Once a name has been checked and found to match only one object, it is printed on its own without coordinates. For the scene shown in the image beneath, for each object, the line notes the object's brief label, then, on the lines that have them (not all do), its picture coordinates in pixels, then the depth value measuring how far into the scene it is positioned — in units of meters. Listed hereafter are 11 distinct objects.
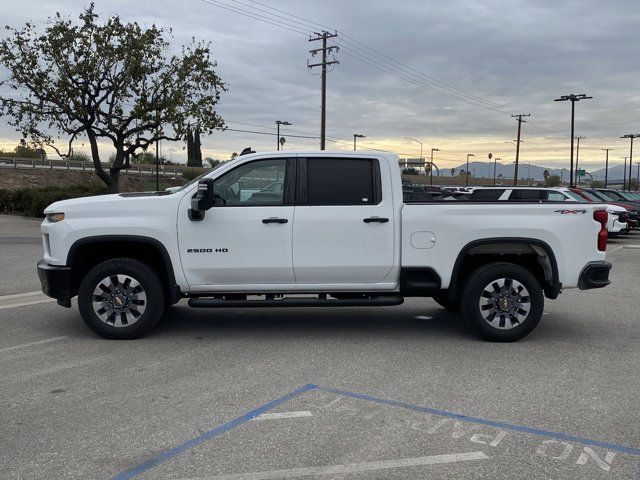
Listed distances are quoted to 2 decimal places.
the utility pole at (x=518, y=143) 64.19
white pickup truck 6.19
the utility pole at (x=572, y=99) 53.72
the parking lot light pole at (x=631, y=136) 81.00
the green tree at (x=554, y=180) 141.59
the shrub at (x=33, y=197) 26.30
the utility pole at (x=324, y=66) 36.66
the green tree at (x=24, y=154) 78.69
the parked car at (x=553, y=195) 16.23
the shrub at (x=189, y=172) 60.27
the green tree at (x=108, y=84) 25.97
